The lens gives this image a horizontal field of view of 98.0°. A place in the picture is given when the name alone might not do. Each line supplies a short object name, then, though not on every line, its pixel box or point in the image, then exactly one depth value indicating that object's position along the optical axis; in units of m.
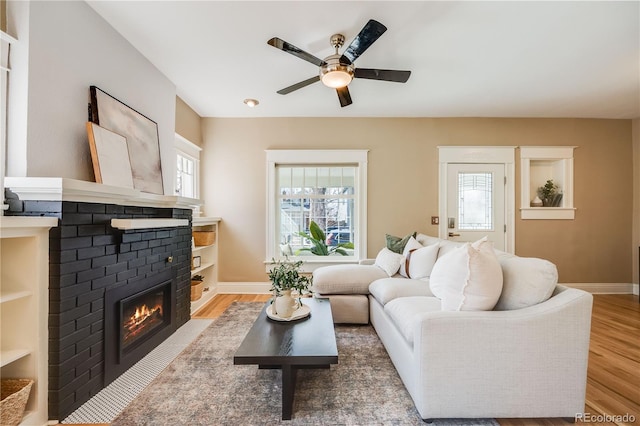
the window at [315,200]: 4.10
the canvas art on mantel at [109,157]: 1.93
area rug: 1.54
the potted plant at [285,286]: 1.99
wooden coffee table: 1.51
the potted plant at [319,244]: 4.16
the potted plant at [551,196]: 4.14
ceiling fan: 1.84
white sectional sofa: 1.47
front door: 4.09
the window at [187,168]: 3.58
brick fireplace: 1.51
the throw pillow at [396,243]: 3.41
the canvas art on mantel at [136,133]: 2.04
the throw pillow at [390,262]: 3.14
